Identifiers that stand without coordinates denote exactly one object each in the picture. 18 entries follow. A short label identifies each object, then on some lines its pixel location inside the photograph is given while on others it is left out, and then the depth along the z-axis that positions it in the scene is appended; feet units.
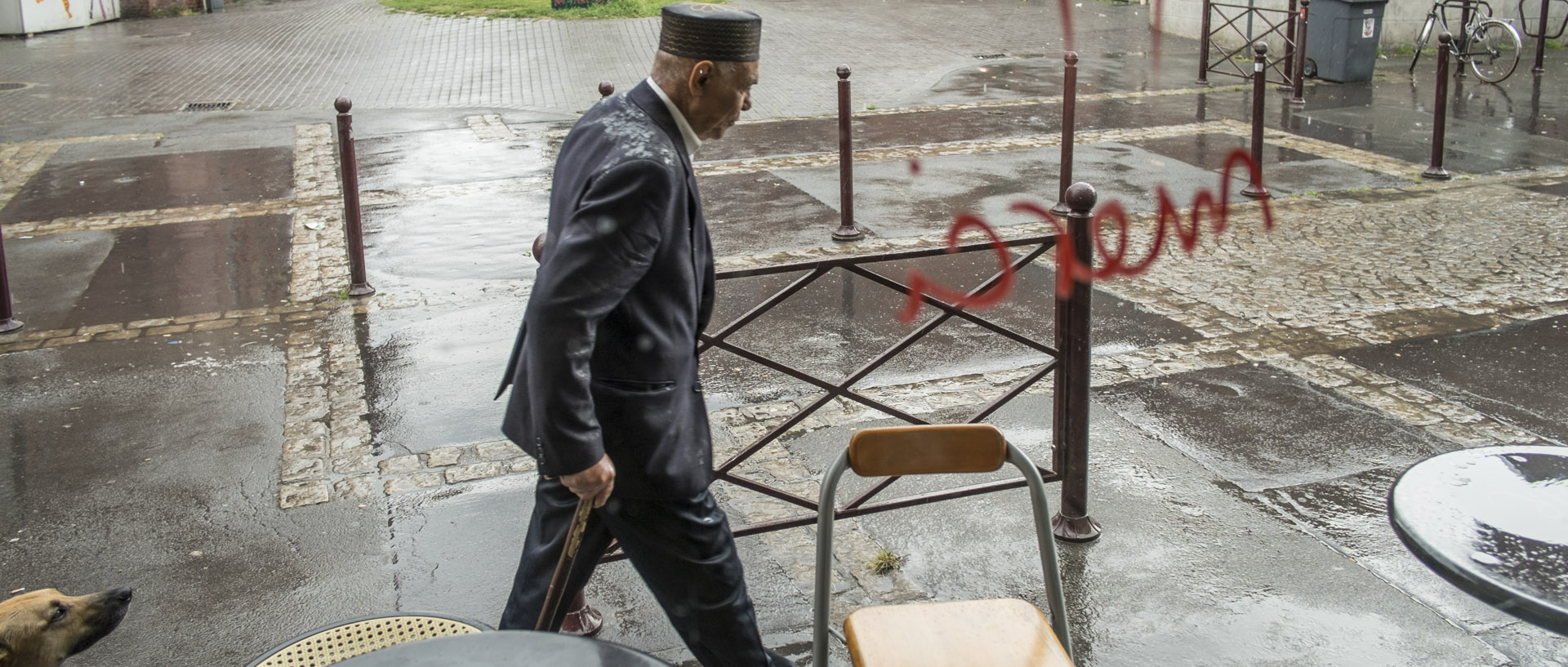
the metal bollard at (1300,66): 44.86
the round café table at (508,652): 7.54
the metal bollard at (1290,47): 47.29
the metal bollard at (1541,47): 51.47
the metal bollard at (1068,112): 29.09
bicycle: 49.80
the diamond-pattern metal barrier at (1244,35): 48.88
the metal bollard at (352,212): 24.71
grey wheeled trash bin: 47.83
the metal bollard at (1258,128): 31.12
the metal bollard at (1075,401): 13.50
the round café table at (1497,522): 8.48
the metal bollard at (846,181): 27.84
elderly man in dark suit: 8.54
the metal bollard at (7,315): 22.97
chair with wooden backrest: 9.24
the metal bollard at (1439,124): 32.40
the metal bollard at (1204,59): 49.42
